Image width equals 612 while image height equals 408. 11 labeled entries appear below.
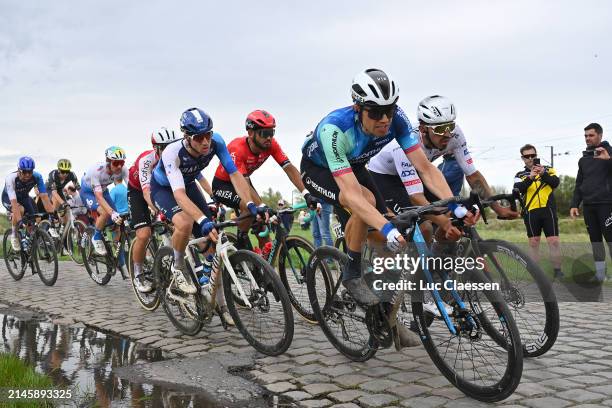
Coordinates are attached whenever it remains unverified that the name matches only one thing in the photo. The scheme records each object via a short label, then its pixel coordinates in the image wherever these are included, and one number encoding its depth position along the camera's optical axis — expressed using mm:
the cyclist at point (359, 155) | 4672
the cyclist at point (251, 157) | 7285
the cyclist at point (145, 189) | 8062
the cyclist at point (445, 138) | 5715
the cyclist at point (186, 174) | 6285
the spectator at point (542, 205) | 9648
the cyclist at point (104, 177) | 10367
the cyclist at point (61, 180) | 14258
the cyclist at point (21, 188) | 11961
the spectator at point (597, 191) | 9430
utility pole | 65606
